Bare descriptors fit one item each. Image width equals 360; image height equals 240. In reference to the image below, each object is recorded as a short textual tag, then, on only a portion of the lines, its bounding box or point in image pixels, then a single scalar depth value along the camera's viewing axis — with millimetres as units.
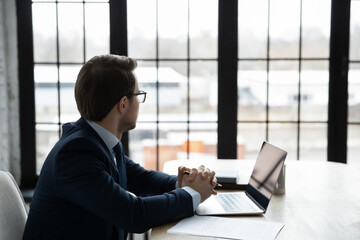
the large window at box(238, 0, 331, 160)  3646
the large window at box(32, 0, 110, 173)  3643
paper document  1431
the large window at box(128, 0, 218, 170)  3662
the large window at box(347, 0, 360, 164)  3601
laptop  1701
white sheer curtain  3488
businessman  1444
